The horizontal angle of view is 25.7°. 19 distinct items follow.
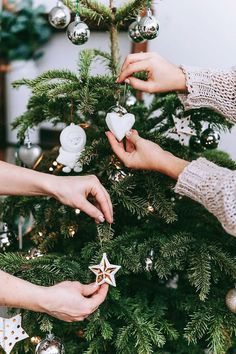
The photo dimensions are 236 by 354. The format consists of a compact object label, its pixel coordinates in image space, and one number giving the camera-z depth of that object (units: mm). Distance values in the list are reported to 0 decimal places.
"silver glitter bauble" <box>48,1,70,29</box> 1124
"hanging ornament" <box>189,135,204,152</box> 1187
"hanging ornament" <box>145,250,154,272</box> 924
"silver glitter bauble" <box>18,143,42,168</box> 1240
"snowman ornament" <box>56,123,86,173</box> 1011
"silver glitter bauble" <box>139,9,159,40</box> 1063
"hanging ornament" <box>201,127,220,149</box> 1132
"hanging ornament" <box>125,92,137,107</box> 1224
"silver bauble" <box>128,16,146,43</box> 1107
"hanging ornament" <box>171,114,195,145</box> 1018
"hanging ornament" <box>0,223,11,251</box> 1245
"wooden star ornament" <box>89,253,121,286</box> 862
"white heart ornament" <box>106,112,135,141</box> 938
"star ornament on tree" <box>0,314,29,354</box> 915
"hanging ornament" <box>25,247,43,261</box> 1037
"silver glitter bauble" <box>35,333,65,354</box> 906
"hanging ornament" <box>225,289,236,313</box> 899
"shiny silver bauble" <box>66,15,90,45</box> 1056
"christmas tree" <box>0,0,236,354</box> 902
